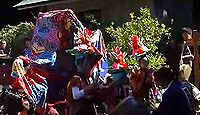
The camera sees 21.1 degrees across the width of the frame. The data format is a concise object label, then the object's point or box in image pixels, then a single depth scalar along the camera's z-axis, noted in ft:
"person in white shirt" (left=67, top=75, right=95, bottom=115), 23.62
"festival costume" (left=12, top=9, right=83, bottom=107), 26.00
